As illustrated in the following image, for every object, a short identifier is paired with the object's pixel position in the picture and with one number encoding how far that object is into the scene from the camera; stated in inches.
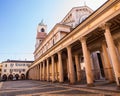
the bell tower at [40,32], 1810.8
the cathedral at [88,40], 326.0
